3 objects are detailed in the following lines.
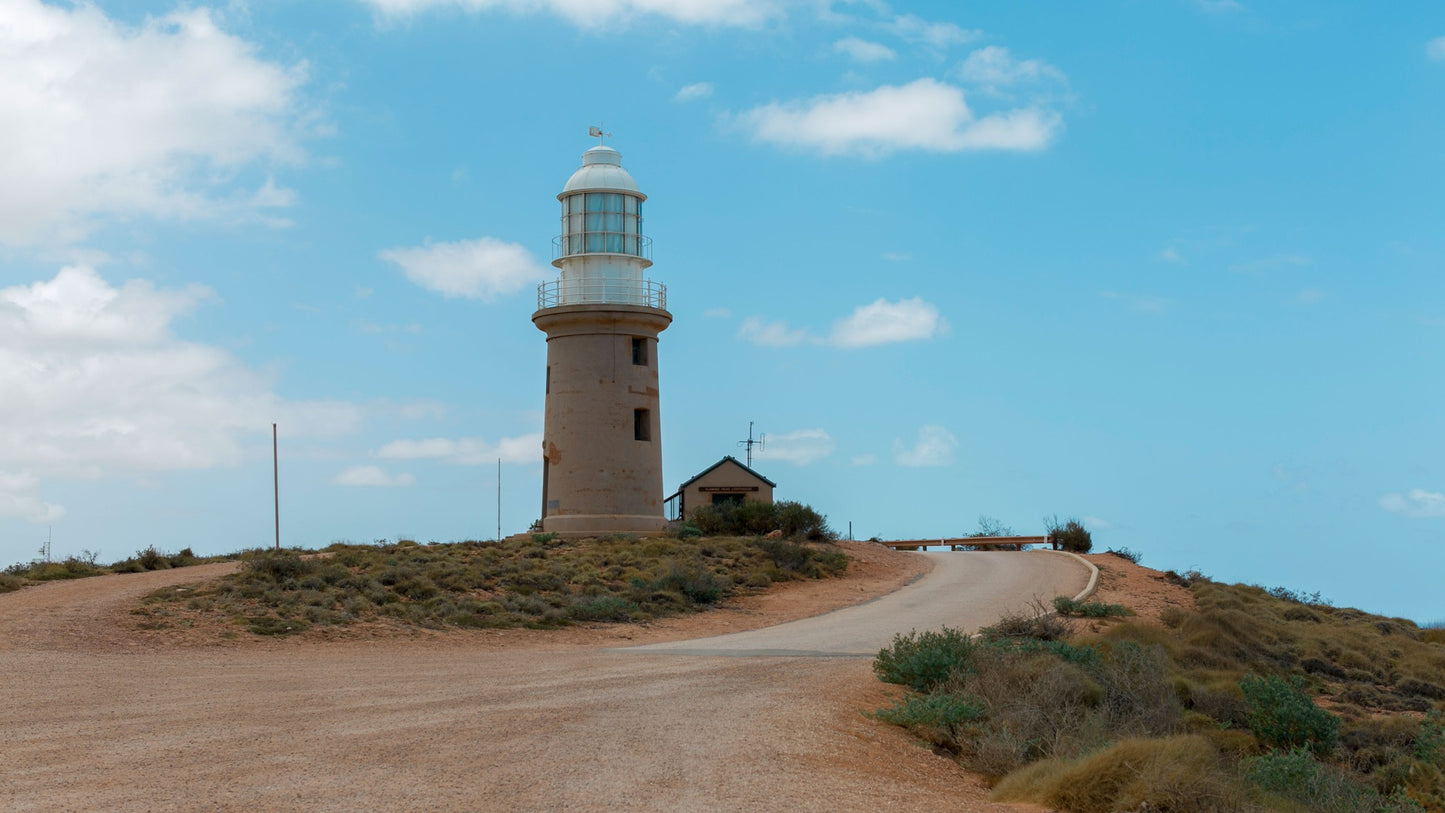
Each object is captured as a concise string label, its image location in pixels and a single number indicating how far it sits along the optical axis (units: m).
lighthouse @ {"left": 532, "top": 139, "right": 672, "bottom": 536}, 34.44
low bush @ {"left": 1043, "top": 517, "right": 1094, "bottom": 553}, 41.97
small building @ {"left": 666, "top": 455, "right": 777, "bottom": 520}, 46.12
